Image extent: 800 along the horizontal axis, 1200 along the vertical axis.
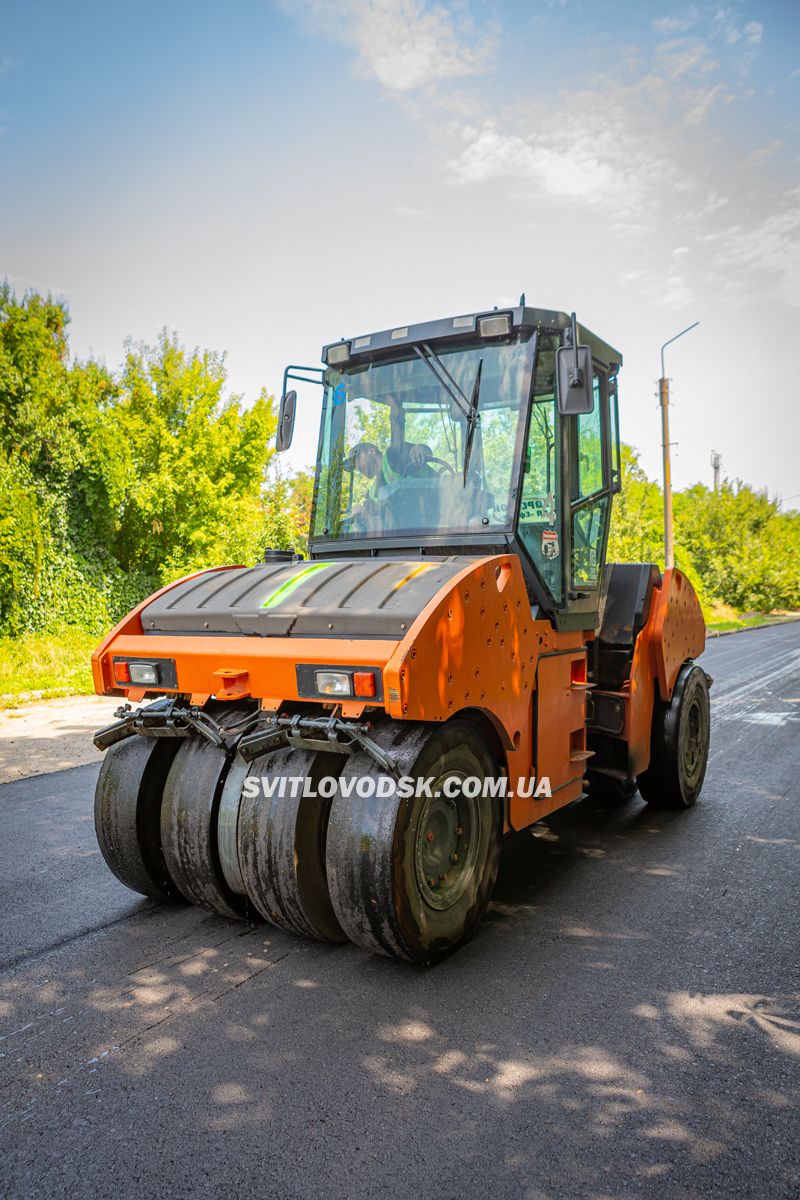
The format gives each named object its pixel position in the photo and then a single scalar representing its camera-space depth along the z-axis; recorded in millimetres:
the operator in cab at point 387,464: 4746
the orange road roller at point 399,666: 3512
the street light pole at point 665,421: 22016
